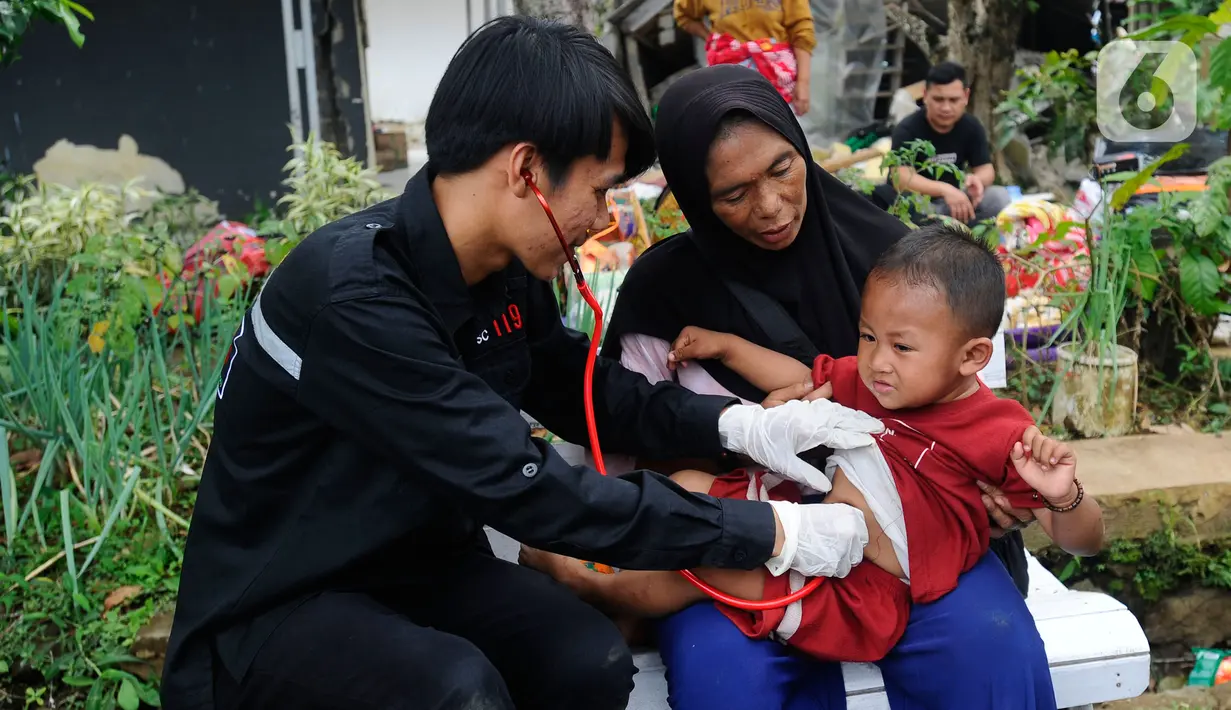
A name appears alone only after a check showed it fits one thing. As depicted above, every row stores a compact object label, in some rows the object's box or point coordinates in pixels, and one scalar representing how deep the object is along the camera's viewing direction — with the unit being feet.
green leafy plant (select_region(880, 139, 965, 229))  11.53
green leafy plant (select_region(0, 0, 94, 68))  8.58
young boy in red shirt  5.77
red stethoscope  5.65
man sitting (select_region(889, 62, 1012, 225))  18.52
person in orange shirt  17.04
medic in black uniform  5.03
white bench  6.06
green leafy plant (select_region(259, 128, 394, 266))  12.78
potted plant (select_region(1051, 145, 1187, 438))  11.14
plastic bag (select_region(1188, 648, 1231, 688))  10.00
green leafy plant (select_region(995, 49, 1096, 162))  16.85
